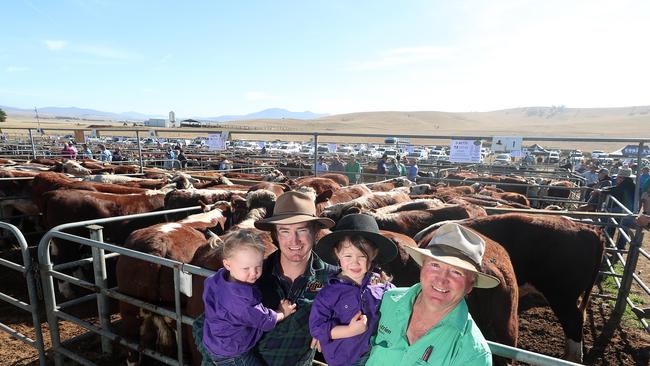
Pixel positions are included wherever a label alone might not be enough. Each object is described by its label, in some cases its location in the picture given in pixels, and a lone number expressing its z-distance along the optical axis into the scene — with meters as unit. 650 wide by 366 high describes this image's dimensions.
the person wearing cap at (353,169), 12.48
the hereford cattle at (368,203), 5.18
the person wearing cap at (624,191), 7.27
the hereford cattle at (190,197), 6.46
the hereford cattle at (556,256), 4.29
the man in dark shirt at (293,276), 1.92
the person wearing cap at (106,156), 17.64
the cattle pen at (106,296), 2.40
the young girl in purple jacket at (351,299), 1.68
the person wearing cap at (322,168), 14.79
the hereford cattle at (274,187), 7.34
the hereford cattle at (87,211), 6.02
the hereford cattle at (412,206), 5.84
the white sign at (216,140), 9.52
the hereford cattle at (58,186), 7.60
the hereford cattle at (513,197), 8.82
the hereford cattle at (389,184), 9.47
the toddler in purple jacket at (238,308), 1.74
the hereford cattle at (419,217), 5.08
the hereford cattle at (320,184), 8.49
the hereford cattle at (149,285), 3.32
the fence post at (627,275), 4.52
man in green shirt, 1.47
